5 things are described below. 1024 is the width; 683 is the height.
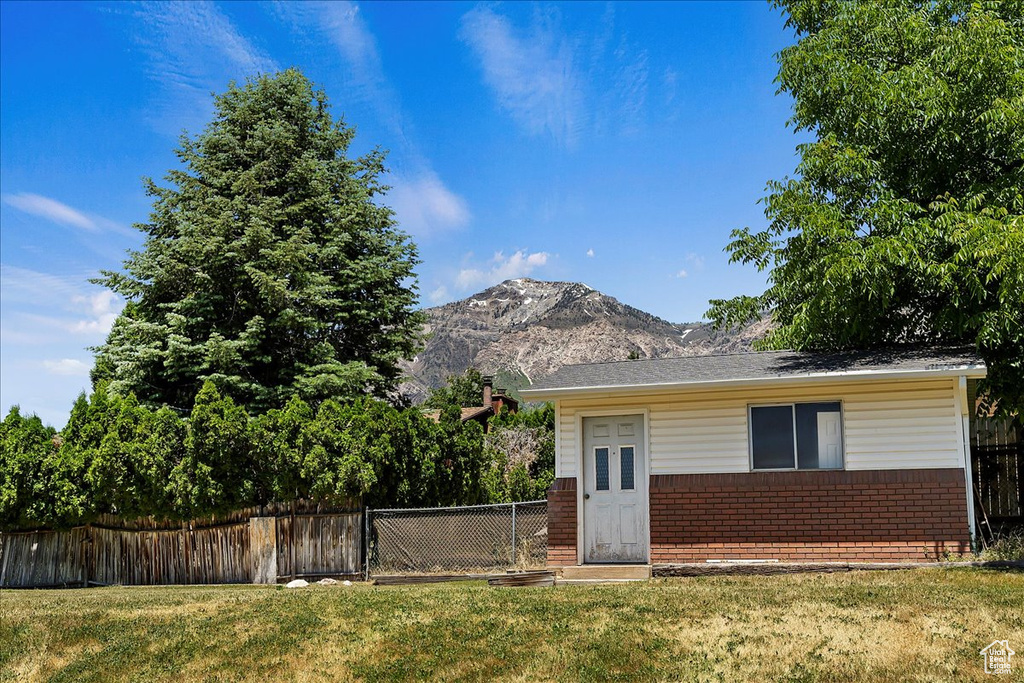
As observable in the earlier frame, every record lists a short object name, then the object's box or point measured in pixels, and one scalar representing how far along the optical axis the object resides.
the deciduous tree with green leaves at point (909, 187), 15.75
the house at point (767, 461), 14.81
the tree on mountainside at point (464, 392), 52.59
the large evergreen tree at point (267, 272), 27.73
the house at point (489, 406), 40.16
